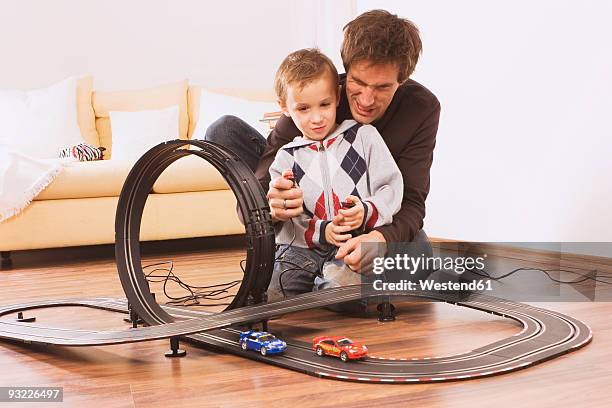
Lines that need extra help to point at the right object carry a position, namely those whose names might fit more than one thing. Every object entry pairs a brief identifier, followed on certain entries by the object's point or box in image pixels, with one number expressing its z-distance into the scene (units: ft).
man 7.02
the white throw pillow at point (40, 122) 14.08
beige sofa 11.78
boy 6.91
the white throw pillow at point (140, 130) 14.32
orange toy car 5.29
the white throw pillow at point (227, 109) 14.66
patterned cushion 13.84
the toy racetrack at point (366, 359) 5.05
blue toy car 5.56
